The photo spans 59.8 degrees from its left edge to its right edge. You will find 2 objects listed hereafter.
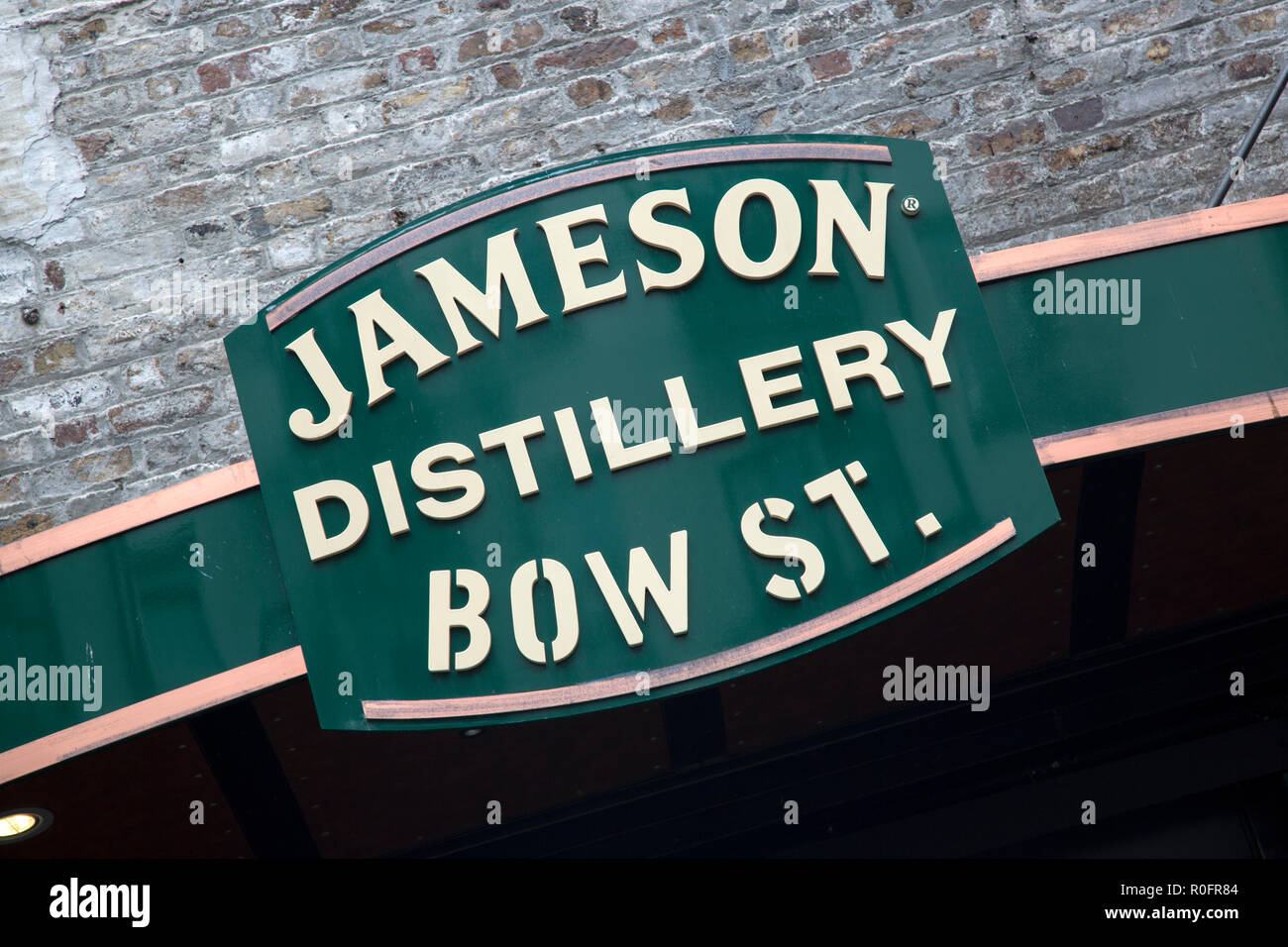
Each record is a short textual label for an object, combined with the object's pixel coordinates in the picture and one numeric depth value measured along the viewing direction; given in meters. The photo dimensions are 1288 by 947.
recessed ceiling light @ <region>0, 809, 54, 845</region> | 2.84
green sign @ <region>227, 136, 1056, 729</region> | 2.58
